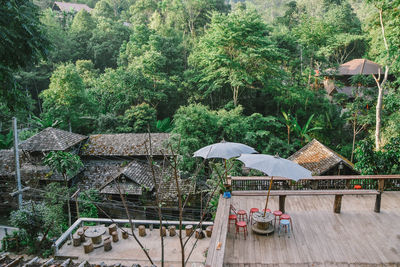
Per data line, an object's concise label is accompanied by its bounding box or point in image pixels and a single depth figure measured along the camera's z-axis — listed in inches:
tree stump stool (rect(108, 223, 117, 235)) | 438.9
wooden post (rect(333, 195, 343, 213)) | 278.5
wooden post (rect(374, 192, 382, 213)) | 277.9
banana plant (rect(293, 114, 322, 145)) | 761.3
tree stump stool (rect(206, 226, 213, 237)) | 411.5
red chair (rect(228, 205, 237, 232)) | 255.8
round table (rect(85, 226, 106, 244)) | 407.0
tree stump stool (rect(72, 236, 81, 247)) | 413.7
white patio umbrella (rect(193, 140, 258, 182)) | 283.6
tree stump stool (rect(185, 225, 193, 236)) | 405.1
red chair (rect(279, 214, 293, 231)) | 250.8
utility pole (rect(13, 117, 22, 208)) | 471.0
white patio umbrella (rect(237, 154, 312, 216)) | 230.5
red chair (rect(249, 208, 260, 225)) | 267.8
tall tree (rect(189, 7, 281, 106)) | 753.0
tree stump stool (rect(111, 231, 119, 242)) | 421.4
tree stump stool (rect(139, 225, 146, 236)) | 432.8
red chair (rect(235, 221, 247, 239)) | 241.0
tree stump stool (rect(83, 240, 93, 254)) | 395.5
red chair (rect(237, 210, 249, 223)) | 265.1
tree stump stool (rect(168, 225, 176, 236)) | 424.5
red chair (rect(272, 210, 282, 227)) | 260.6
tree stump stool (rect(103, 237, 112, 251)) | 401.1
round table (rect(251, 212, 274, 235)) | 245.3
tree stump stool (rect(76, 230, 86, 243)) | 420.2
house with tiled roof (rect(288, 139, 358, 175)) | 559.5
